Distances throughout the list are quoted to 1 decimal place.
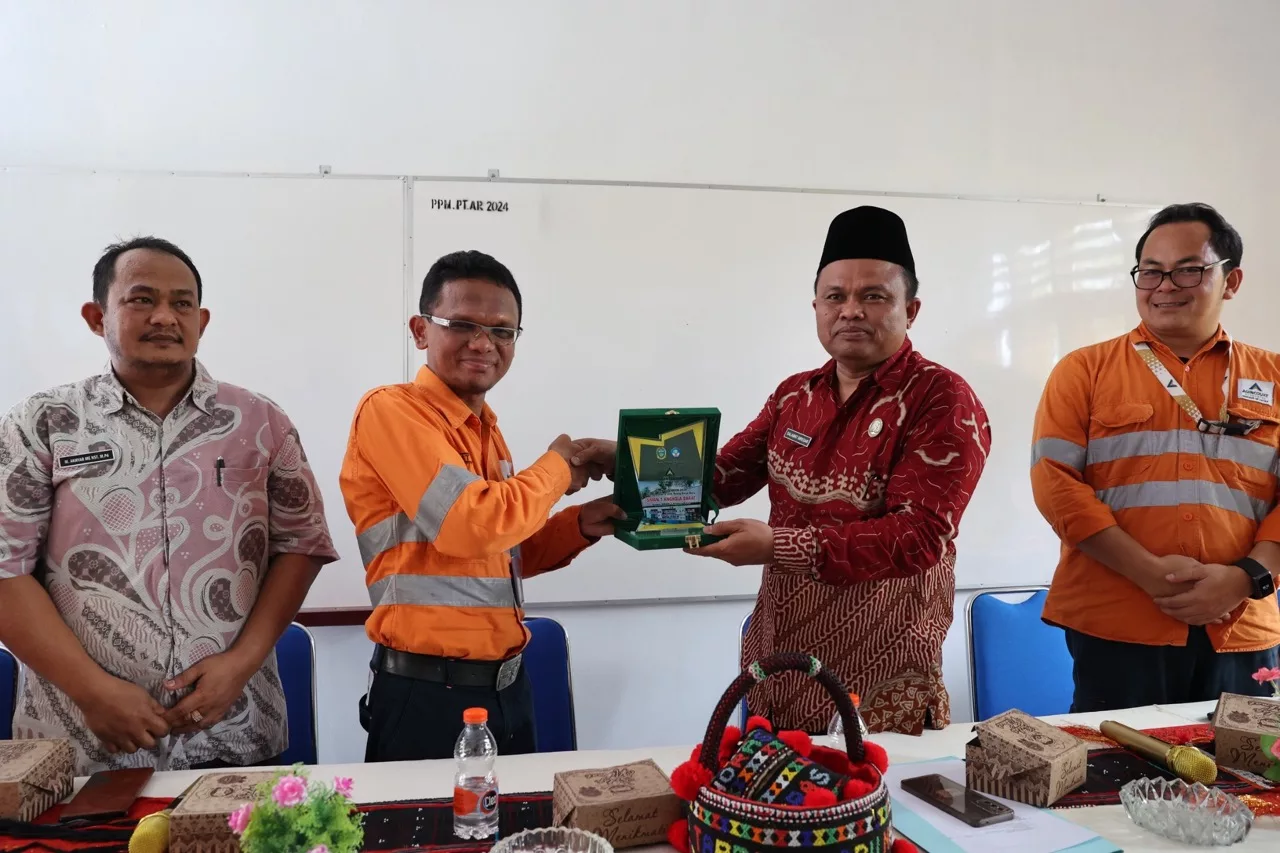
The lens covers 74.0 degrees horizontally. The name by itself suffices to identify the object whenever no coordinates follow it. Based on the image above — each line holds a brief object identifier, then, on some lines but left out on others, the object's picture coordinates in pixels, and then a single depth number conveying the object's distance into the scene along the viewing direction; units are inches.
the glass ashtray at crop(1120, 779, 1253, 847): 60.8
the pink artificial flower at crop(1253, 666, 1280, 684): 72.9
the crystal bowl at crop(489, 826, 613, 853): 54.4
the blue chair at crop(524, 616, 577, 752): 112.7
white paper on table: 59.8
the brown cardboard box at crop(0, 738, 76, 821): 59.6
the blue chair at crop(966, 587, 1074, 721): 118.9
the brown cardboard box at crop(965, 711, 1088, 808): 65.7
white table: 62.6
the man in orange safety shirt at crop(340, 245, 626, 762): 78.7
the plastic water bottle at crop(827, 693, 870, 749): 75.0
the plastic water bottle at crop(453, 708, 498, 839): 59.5
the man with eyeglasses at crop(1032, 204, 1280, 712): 98.9
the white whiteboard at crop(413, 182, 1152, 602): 142.5
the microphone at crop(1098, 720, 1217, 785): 69.1
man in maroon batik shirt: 81.5
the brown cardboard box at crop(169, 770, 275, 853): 55.4
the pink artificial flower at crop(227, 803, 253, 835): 48.5
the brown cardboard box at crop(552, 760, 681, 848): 58.2
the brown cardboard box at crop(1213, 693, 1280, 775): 72.1
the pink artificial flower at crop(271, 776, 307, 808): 47.6
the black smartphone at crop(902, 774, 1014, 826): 63.2
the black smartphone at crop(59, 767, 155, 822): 62.0
